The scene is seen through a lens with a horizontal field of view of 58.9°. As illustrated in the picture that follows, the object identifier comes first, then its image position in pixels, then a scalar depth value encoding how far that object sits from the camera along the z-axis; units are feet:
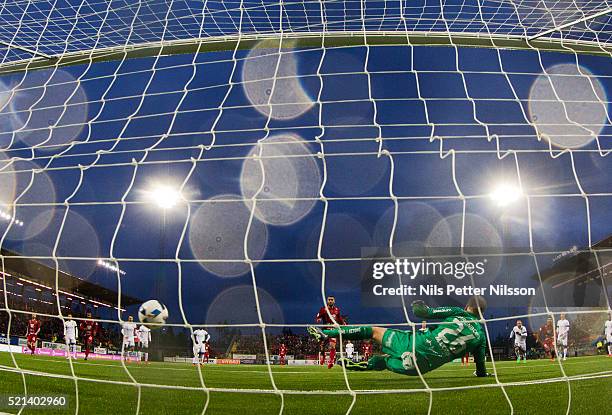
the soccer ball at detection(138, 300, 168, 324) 16.26
